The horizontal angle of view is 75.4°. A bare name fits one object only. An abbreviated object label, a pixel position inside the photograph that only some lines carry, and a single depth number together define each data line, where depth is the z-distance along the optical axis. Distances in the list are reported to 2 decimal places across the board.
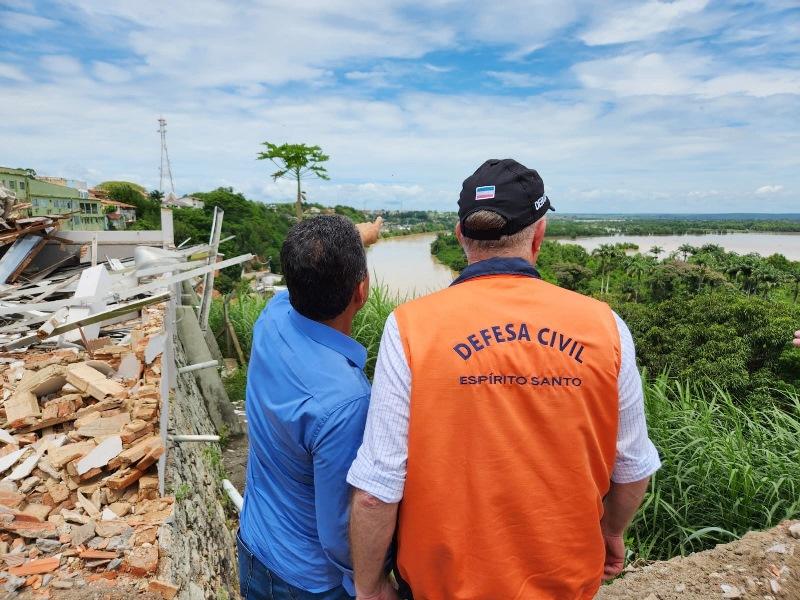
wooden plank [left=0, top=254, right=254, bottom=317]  4.20
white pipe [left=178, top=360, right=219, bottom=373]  4.08
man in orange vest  1.11
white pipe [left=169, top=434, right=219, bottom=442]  2.77
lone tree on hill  31.88
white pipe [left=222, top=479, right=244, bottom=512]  2.65
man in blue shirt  1.20
